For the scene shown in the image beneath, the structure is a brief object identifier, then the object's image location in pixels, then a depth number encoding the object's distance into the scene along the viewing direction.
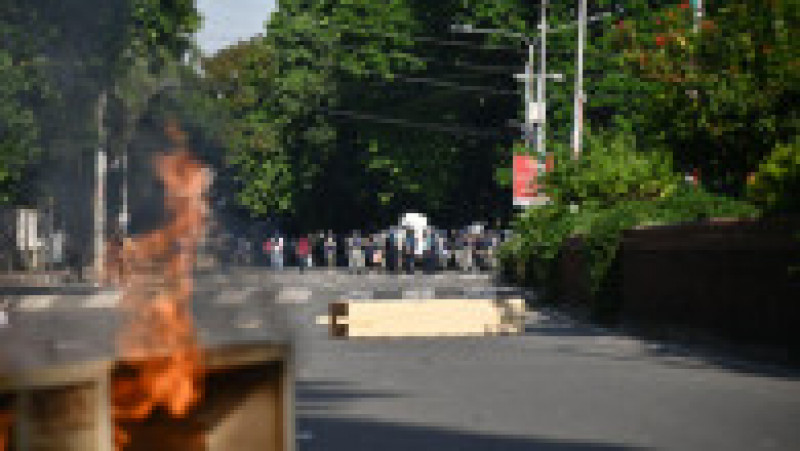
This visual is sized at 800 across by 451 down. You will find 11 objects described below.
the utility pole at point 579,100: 57.53
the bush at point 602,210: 36.50
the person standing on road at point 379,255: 82.56
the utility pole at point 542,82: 66.19
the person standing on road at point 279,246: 75.18
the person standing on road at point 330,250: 90.25
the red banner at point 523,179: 62.76
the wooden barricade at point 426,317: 32.47
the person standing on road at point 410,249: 79.50
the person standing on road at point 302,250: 83.44
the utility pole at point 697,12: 31.67
